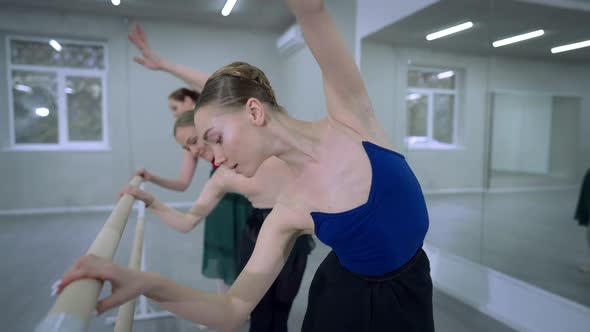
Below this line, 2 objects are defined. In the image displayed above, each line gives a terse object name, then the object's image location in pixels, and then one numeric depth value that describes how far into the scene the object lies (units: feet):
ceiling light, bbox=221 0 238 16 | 15.34
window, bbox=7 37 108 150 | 17.29
